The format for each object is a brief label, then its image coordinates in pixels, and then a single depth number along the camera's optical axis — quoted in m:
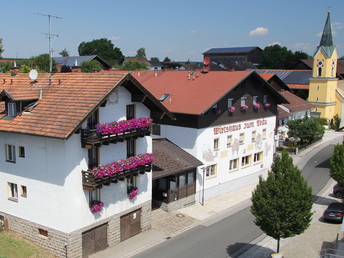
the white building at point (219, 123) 32.66
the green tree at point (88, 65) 73.64
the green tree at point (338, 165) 30.66
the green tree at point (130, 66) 86.19
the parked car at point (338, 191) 35.03
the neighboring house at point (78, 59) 94.22
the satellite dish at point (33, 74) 24.53
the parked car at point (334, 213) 28.12
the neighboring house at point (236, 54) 154.12
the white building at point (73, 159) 20.58
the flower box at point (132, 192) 24.39
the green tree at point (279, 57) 140.50
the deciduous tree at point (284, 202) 19.77
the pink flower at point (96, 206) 21.72
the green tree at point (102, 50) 169.82
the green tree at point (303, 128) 53.72
